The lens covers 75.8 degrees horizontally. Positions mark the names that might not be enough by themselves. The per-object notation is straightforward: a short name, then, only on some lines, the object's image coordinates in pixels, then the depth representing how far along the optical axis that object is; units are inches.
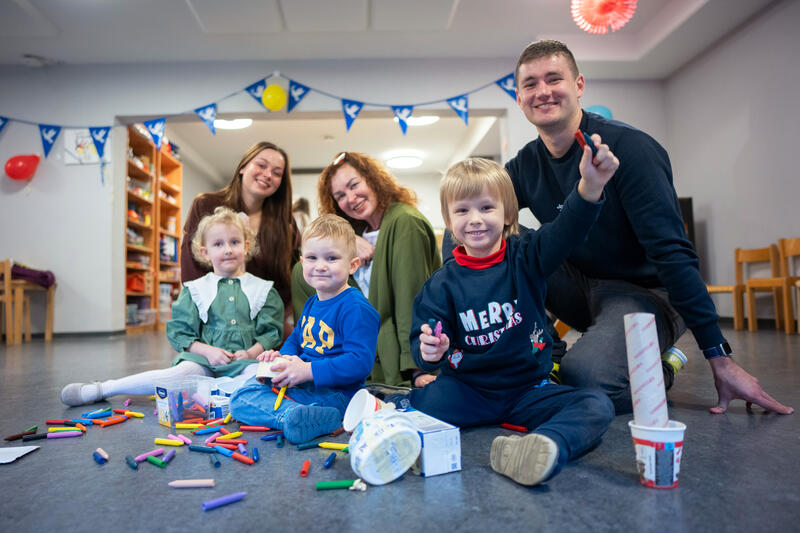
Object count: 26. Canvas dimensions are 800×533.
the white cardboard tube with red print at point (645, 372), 38.1
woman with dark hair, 107.5
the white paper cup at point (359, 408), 51.6
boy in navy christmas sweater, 55.3
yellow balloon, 211.9
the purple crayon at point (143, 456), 49.0
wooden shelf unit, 253.1
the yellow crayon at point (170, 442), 54.8
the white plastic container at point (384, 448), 40.8
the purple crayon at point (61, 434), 58.8
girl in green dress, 80.0
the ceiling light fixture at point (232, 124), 268.4
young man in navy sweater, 60.7
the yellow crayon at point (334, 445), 51.6
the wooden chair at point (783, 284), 163.6
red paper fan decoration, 138.9
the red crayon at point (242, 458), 48.2
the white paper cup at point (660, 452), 37.8
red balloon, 213.6
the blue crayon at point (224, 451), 50.6
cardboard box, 42.8
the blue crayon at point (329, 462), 46.3
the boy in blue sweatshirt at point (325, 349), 60.5
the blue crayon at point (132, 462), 47.3
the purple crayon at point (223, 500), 37.1
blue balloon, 199.3
